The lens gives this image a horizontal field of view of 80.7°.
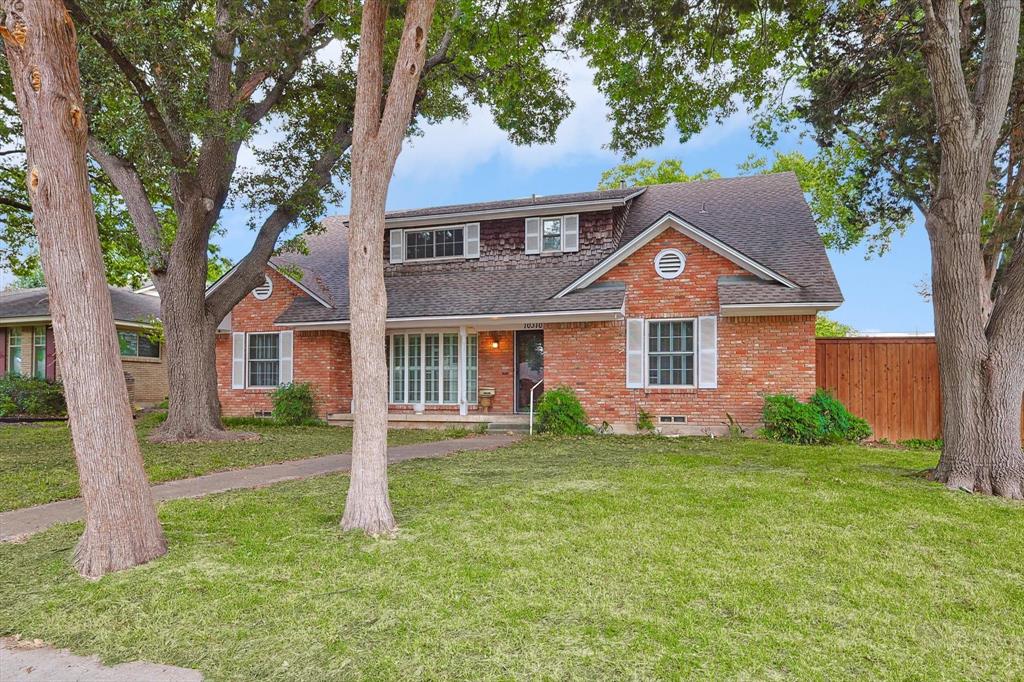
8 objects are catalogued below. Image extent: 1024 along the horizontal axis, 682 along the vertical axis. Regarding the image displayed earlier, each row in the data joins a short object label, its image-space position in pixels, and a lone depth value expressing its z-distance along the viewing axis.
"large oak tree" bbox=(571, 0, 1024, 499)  7.22
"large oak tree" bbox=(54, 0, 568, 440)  10.13
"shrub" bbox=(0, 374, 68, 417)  17.91
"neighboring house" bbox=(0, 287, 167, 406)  20.23
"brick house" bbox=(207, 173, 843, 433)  12.64
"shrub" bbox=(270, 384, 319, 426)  15.73
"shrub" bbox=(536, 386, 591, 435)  13.20
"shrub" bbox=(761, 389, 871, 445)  11.60
